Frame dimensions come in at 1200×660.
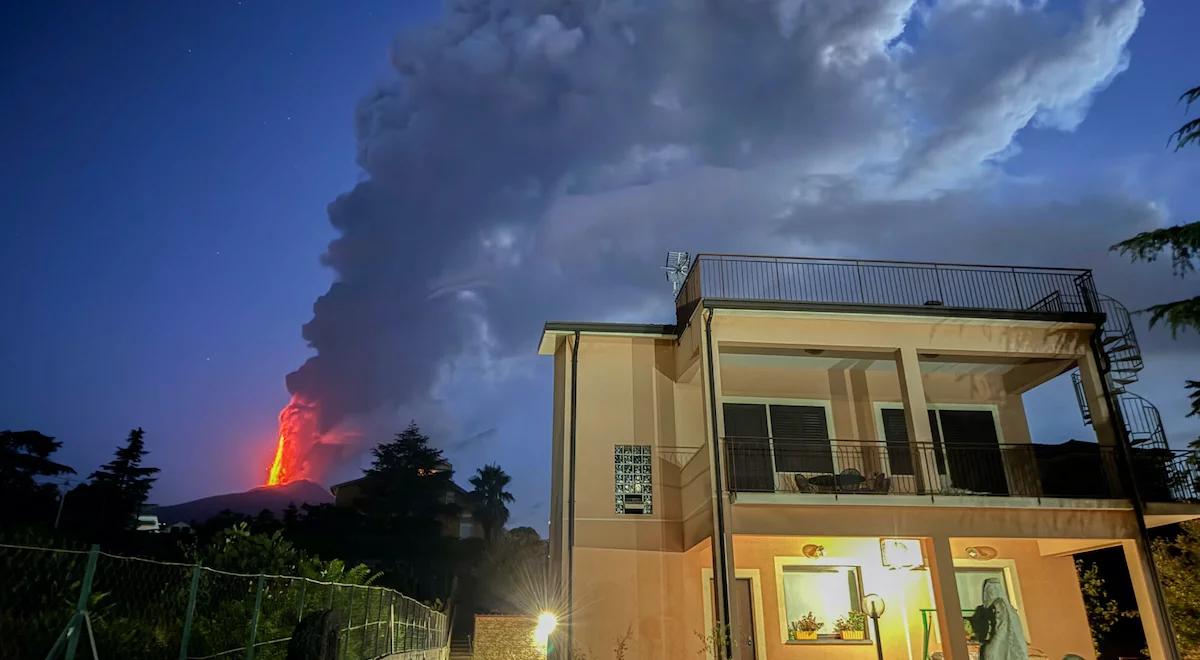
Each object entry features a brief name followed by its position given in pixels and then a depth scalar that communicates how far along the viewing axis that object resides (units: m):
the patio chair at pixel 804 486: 10.67
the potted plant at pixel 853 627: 11.81
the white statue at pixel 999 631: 7.45
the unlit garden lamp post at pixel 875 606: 11.10
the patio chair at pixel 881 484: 10.99
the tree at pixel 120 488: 34.22
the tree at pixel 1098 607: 12.14
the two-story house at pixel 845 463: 10.45
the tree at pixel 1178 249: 9.04
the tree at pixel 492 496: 56.88
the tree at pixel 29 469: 30.47
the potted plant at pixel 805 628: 11.70
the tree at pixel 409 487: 44.34
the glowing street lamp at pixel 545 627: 11.30
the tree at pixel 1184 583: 10.51
